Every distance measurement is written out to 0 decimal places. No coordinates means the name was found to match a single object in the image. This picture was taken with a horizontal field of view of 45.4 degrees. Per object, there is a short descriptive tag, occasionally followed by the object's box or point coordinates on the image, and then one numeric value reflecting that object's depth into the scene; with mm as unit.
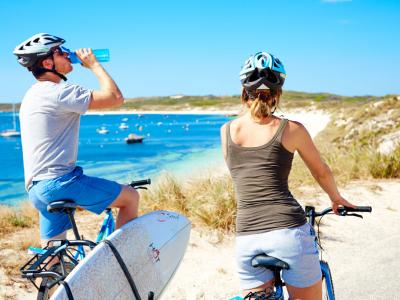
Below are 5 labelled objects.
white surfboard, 2863
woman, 2406
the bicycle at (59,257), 2635
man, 3195
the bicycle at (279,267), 2389
